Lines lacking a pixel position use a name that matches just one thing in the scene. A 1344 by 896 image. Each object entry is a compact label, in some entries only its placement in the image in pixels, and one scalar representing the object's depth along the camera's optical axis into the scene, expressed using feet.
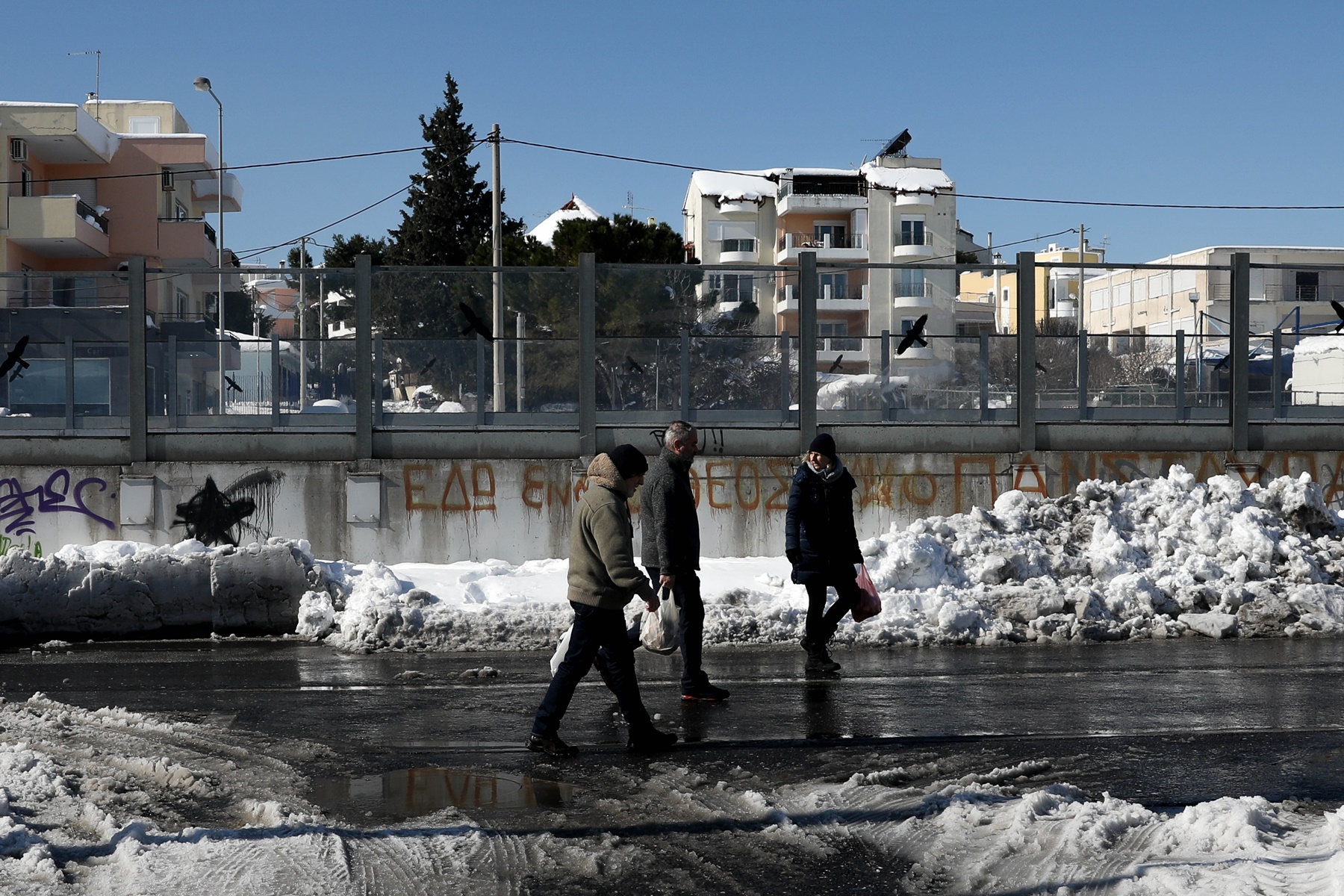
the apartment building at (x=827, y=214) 245.65
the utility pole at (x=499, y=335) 50.93
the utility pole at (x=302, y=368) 51.19
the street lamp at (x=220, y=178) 150.20
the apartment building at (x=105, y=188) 140.26
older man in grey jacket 28.96
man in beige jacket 23.88
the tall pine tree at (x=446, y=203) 194.49
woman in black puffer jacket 32.76
